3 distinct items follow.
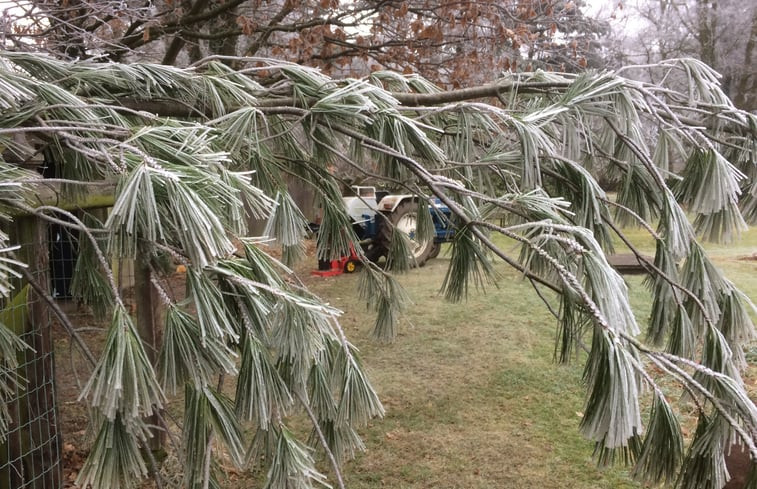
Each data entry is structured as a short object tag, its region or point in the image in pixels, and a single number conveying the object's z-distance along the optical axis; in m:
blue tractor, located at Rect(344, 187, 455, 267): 7.95
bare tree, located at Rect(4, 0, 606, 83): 4.42
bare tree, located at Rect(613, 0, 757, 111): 12.03
